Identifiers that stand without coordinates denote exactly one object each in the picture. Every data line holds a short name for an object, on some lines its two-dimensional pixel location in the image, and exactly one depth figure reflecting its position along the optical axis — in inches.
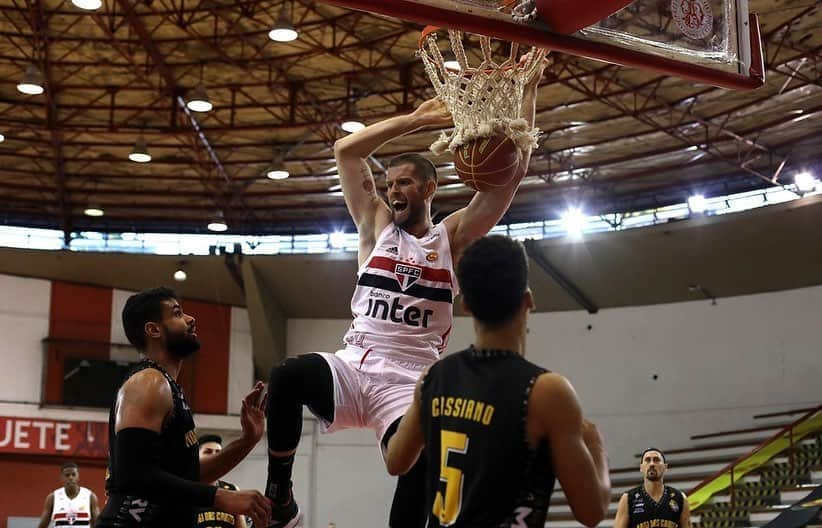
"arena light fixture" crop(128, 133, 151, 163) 977.5
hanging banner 1010.1
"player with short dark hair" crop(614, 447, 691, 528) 490.9
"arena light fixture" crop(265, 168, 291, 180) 1073.9
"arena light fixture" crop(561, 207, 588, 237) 1098.1
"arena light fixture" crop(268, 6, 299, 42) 786.2
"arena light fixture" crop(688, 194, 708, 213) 1054.4
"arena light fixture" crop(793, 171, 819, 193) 968.9
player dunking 216.2
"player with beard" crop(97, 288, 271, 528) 202.7
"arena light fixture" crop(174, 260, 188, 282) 1135.0
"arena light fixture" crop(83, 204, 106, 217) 1168.8
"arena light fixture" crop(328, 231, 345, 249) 1179.3
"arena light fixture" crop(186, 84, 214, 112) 908.0
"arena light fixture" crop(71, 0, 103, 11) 756.6
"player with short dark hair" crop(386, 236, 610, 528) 140.2
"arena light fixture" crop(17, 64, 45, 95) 869.2
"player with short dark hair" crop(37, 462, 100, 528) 642.2
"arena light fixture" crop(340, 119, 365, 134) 942.4
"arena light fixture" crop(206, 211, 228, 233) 1171.3
